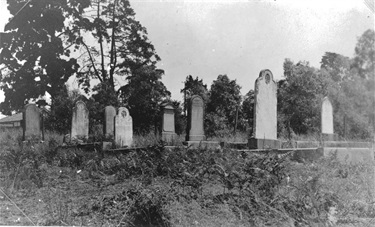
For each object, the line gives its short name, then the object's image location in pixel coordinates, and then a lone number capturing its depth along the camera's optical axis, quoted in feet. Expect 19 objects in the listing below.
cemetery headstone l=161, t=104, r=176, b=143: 42.10
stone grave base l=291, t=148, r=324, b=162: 25.00
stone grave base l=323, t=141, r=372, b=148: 30.04
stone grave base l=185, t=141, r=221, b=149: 28.90
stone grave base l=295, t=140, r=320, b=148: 33.36
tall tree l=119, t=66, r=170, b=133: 59.16
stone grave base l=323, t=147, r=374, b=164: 25.80
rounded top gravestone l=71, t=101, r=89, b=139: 49.14
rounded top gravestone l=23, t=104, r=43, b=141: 42.60
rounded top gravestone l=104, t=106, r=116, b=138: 49.70
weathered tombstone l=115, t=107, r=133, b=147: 43.78
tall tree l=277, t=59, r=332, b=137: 73.41
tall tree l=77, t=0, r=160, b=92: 42.83
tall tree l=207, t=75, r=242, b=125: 90.79
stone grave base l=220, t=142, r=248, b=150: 29.12
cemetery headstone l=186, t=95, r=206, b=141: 35.65
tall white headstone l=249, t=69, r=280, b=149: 28.76
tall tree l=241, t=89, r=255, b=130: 84.23
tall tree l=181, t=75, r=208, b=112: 89.40
